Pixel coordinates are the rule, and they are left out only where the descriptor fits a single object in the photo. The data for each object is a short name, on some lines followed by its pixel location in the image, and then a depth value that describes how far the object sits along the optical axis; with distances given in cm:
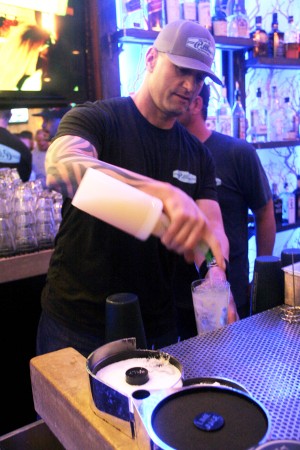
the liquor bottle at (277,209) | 299
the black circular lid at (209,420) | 55
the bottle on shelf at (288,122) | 304
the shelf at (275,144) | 279
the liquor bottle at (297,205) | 310
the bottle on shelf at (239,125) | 273
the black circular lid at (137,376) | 69
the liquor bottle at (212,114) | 264
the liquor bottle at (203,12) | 251
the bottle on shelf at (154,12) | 235
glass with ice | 113
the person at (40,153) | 244
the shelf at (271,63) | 277
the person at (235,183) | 214
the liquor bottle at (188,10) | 247
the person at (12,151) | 233
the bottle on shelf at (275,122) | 303
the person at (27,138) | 239
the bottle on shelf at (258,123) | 293
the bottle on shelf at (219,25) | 257
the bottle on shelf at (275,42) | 289
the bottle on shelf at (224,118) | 267
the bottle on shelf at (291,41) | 298
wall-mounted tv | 228
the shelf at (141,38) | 222
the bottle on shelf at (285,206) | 304
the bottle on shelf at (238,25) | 270
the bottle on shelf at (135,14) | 232
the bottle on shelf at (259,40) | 278
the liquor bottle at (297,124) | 313
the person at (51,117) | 245
